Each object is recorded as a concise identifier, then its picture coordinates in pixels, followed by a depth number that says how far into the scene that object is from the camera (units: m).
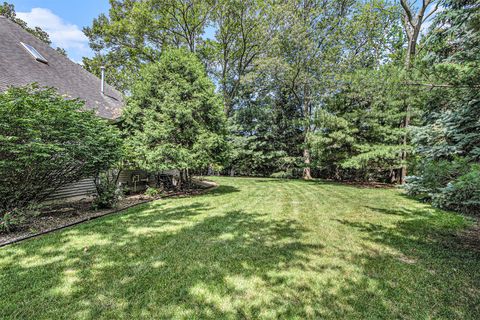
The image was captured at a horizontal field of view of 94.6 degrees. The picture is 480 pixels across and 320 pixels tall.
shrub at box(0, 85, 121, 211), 4.25
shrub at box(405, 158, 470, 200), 3.25
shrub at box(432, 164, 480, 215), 2.53
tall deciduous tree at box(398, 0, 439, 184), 10.63
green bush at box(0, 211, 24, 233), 4.20
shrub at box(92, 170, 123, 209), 6.40
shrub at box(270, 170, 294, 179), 17.70
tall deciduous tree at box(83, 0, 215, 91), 16.70
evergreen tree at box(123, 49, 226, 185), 8.12
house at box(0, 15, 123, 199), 7.46
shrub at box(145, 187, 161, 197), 8.49
